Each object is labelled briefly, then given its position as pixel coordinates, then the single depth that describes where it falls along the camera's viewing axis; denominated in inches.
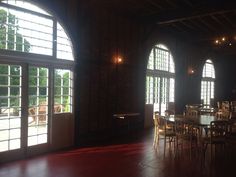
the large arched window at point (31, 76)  165.3
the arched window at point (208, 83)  485.7
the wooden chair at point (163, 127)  195.6
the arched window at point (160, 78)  328.1
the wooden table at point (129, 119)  243.3
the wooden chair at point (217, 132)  170.2
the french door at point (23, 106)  164.9
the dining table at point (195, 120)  178.0
